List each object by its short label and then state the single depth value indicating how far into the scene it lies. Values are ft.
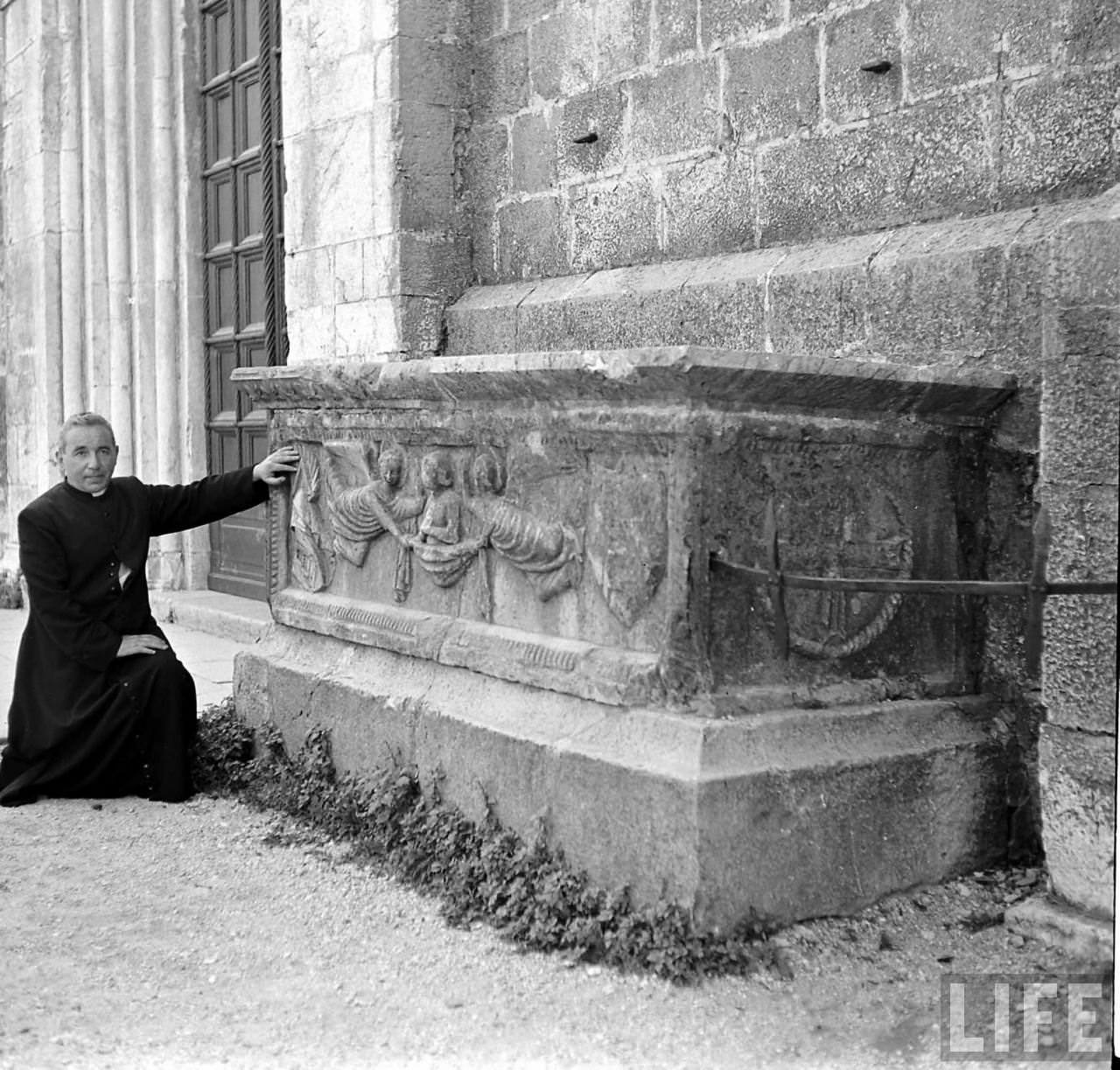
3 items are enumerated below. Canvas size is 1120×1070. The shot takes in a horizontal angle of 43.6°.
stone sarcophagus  10.02
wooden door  24.45
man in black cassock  14.89
